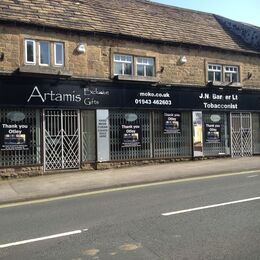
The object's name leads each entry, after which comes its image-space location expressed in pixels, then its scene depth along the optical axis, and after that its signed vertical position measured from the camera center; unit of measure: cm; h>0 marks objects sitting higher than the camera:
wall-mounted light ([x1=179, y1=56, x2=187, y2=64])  1548 +350
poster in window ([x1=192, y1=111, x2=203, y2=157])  1572 +7
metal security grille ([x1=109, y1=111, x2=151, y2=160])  1403 -3
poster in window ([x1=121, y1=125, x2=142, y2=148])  1417 +6
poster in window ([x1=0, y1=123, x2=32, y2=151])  1218 +9
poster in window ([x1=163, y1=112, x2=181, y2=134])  1504 +61
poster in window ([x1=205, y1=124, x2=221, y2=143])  1606 +11
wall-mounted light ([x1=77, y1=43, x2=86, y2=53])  1341 +360
